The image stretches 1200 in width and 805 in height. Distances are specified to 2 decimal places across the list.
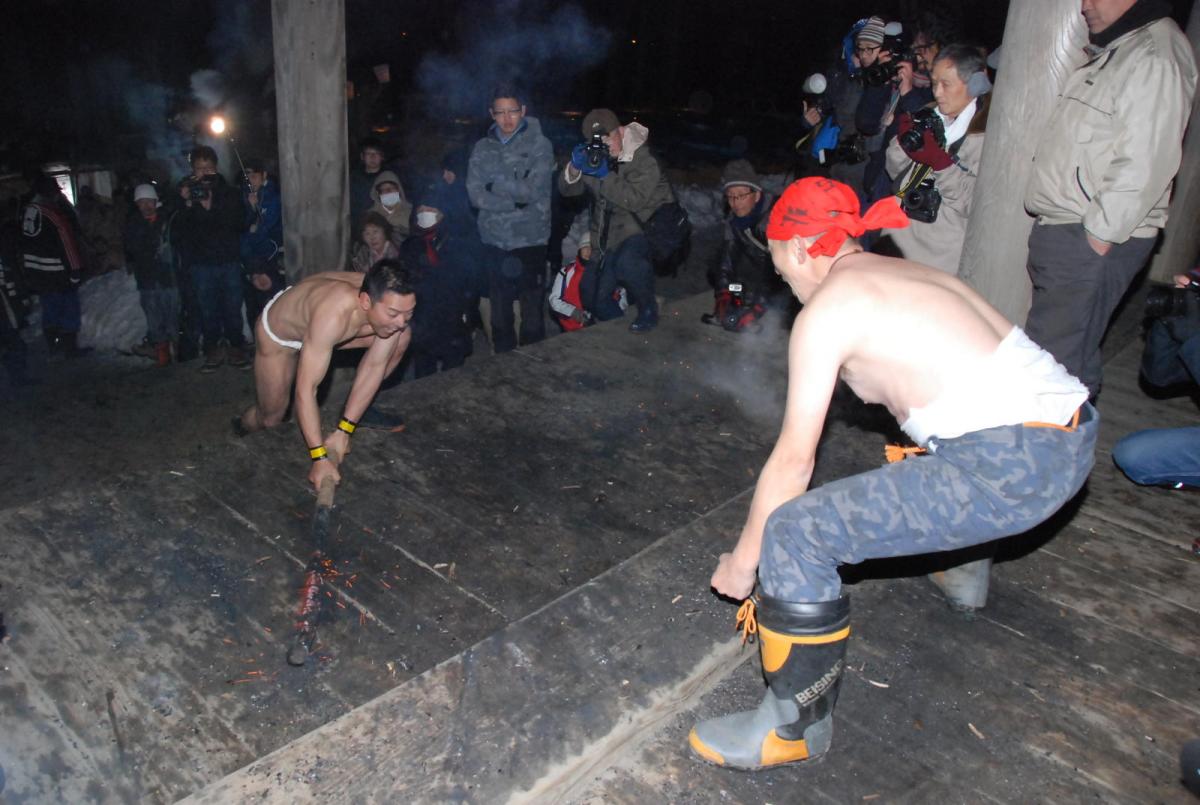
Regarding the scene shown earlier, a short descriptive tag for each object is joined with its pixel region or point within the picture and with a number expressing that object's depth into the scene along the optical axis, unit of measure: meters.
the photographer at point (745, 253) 6.80
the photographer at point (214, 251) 7.65
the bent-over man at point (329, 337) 4.53
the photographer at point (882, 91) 5.55
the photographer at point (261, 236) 7.99
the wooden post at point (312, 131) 5.51
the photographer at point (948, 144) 4.68
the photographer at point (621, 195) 6.57
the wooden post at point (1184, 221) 8.04
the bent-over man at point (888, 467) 2.50
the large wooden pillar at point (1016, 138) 3.53
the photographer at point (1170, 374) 4.31
